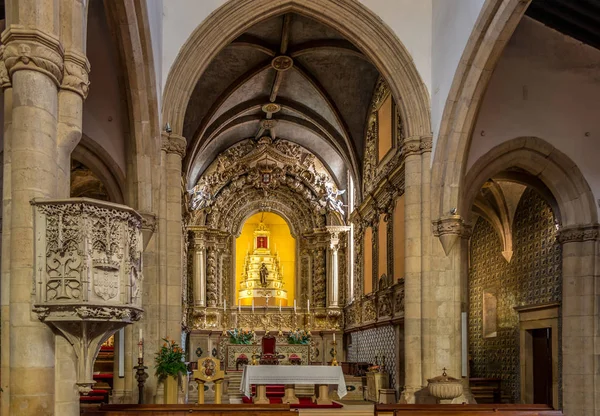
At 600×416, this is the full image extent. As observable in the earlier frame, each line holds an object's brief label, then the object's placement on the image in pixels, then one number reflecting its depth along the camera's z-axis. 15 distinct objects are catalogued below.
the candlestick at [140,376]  11.21
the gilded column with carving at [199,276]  23.73
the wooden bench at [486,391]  18.00
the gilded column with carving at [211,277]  24.23
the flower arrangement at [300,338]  21.39
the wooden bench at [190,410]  8.38
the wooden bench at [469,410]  9.08
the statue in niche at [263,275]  25.45
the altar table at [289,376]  13.84
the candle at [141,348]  11.06
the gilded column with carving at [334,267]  24.44
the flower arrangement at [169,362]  11.48
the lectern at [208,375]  12.71
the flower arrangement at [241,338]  20.42
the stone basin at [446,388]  11.20
